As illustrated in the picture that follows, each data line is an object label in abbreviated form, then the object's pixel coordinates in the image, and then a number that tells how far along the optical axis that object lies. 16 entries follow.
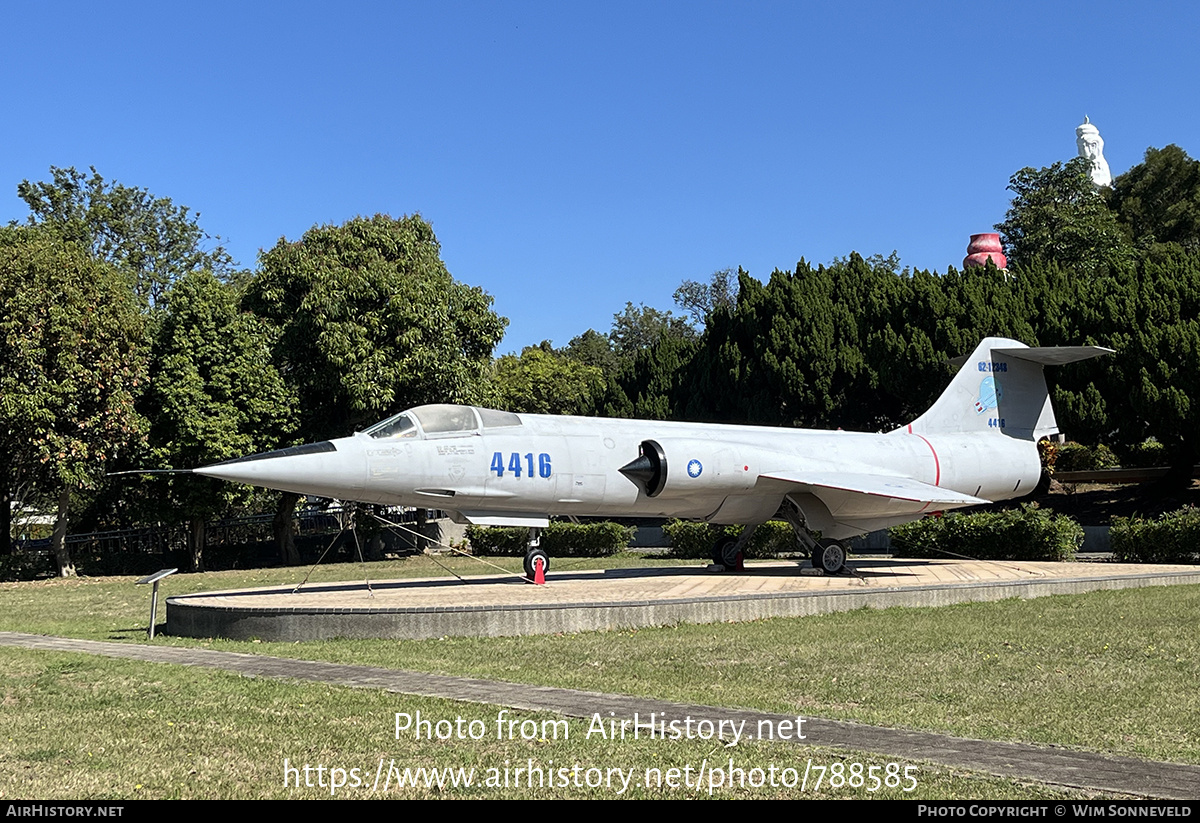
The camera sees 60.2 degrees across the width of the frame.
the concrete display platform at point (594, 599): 13.77
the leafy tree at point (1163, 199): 56.62
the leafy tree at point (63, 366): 28.81
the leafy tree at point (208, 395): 32.09
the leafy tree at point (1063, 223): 50.38
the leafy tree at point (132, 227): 52.03
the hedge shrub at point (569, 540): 31.59
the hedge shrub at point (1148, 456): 37.44
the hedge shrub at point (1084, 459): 43.97
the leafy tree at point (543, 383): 55.95
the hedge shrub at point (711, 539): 26.42
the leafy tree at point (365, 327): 33.94
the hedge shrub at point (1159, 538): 22.17
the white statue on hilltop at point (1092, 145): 139.12
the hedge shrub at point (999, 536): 23.05
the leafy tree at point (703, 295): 84.94
